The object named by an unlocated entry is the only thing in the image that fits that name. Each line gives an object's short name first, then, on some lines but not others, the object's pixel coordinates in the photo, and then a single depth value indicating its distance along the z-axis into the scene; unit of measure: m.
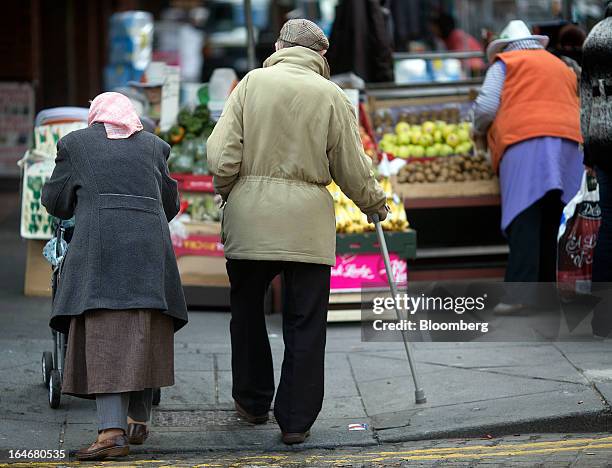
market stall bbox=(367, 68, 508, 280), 17.61
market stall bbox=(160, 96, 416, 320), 15.77
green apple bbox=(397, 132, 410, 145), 18.28
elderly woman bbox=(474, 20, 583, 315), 15.83
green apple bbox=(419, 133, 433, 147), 18.33
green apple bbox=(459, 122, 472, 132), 18.67
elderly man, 11.03
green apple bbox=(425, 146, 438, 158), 18.22
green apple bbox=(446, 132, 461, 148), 18.36
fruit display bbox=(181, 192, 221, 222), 16.73
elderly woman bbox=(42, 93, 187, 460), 10.41
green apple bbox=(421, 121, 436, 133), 18.55
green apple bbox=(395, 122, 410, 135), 18.50
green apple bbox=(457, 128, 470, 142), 18.44
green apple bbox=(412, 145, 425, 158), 18.14
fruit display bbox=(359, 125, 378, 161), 17.06
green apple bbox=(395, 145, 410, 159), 18.00
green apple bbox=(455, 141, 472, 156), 18.28
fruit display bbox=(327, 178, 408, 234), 15.87
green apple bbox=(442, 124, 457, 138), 18.56
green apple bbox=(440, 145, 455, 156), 18.27
